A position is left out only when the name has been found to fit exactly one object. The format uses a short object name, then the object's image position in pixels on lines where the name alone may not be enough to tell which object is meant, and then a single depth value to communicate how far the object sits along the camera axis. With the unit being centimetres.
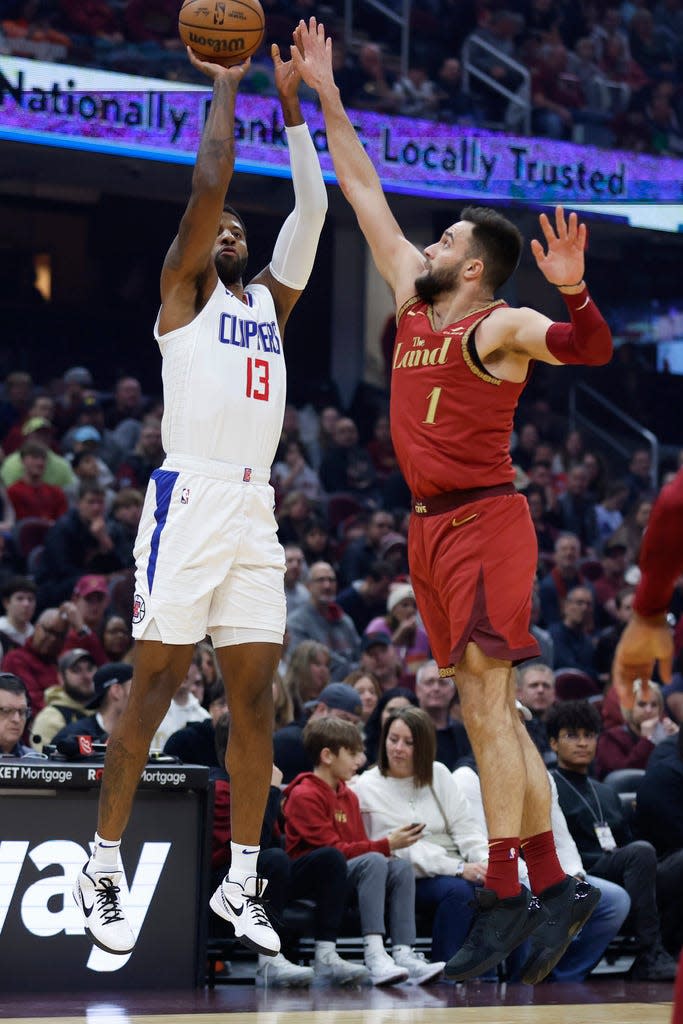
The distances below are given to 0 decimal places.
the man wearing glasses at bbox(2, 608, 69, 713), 2102
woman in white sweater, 1737
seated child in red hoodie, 1675
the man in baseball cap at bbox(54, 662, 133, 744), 1781
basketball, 1195
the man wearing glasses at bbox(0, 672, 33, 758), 1611
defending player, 1087
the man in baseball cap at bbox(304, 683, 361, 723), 1892
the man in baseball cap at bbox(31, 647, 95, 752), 1907
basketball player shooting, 1150
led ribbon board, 3296
